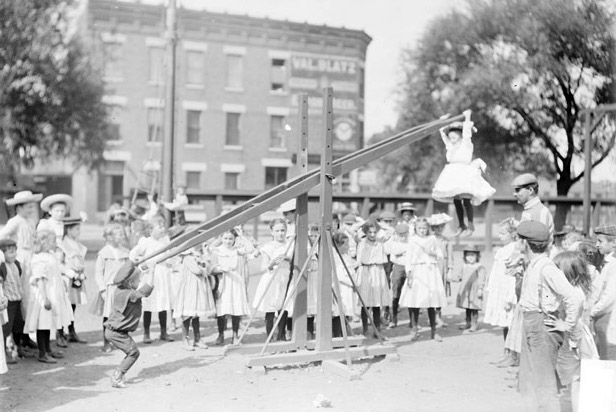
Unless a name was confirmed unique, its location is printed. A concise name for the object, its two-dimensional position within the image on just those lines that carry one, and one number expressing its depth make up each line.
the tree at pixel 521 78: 15.61
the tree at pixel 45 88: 15.64
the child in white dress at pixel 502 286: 6.95
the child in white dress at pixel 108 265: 7.04
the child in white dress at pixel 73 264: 7.25
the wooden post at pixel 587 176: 9.12
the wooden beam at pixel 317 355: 6.20
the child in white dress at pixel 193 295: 7.23
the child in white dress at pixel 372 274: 8.11
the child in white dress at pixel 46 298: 6.39
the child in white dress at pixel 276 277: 7.42
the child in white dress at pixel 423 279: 7.82
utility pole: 12.92
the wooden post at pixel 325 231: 6.37
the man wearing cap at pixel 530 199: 5.59
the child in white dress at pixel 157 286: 7.47
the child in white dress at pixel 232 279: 7.31
